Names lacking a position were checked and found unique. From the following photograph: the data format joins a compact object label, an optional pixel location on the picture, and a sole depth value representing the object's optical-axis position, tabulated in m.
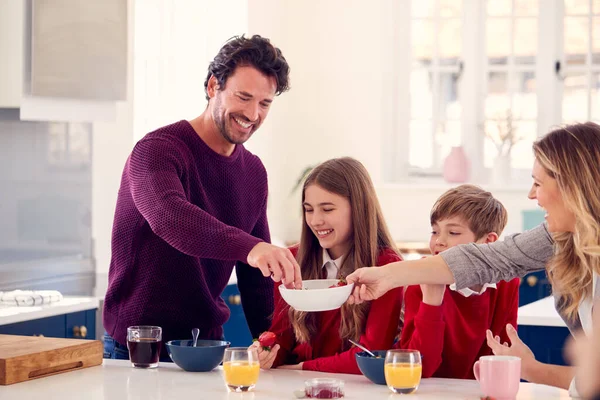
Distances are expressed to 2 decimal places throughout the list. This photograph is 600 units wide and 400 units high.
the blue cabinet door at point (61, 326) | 3.46
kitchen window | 6.79
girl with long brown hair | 2.65
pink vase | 6.80
